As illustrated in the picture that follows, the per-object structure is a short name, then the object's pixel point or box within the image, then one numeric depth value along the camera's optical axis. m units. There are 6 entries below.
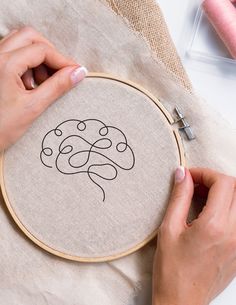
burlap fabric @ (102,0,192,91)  0.94
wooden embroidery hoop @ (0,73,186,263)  0.90
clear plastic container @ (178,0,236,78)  0.99
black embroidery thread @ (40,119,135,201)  0.91
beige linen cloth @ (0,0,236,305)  0.92
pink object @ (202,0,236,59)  0.94
